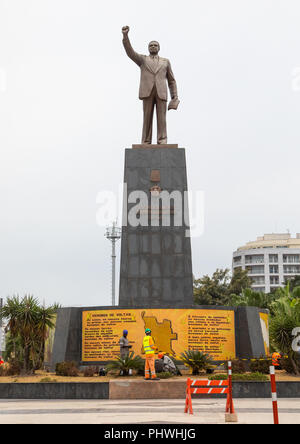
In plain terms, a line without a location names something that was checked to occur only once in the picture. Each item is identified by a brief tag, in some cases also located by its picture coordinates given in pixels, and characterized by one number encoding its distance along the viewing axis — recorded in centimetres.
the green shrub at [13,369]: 1950
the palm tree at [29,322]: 1973
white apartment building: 10538
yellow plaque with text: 1819
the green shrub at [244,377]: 1585
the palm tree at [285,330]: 1897
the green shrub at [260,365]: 1769
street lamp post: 6819
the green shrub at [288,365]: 1892
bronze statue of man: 2303
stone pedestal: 2058
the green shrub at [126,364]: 1661
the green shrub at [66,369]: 1741
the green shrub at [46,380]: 1644
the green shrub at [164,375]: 1566
